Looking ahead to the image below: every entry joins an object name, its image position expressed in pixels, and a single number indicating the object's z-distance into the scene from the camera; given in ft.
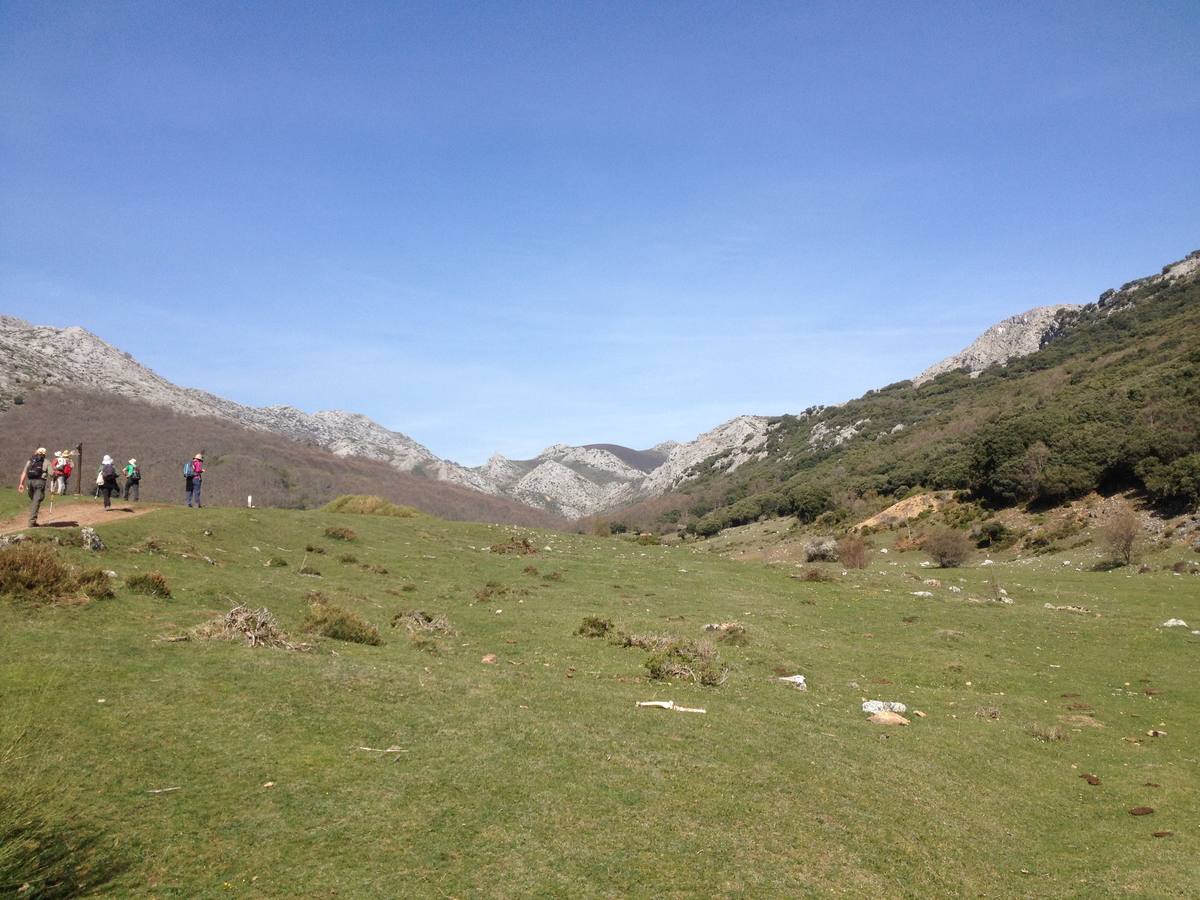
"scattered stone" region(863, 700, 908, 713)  45.06
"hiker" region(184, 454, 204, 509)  94.07
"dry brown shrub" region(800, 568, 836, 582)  99.60
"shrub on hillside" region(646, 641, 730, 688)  47.30
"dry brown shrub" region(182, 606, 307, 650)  38.86
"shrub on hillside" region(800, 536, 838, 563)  132.36
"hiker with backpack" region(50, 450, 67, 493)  79.92
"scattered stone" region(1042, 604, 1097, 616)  80.53
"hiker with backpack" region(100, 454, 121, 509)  76.59
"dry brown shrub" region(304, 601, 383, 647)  47.34
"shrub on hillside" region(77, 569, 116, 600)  41.39
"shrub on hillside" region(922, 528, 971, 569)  133.39
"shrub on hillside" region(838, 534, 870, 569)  123.34
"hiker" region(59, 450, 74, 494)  83.82
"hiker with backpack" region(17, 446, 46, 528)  63.31
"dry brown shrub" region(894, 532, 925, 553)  175.01
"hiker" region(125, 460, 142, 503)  90.02
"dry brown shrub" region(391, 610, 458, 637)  54.39
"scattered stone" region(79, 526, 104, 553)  55.62
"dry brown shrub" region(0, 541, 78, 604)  38.27
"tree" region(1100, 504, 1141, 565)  120.67
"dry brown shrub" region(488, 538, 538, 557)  110.52
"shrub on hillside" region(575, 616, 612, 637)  58.80
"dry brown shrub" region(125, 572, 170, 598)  46.12
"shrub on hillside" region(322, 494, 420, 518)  140.26
